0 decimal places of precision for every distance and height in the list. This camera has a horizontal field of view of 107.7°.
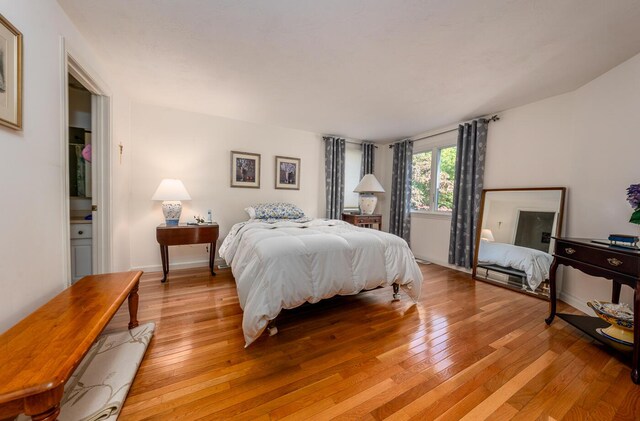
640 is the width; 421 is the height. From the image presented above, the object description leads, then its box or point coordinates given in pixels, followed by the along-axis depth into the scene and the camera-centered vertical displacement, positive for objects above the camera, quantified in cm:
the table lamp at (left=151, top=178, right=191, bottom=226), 284 +2
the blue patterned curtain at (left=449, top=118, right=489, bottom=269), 323 +26
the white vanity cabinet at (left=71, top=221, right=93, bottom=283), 234 -55
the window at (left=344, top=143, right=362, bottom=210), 463 +64
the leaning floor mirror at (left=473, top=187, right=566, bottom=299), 259 -34
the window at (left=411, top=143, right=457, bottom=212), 378 +48
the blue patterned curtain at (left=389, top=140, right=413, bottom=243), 429 +29
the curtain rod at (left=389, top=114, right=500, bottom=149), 310 +119
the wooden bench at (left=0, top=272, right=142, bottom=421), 72 -58
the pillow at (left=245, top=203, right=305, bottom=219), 338 -14
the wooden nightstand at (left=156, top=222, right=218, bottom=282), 282 -47
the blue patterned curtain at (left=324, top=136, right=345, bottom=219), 425 +53
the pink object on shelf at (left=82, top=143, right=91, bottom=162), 236 +44
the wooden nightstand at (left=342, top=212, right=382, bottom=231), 417 -28
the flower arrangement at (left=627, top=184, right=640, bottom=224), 162 +9
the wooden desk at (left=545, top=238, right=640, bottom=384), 142 -41
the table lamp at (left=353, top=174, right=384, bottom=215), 416 +23
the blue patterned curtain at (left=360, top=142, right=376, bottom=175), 468 +92
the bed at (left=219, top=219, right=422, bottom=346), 164 -52
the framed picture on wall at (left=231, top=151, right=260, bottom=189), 358 +49
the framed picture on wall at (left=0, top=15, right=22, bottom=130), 105 +55
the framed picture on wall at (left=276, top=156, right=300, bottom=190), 391 +49
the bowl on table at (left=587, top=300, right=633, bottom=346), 157 -75
